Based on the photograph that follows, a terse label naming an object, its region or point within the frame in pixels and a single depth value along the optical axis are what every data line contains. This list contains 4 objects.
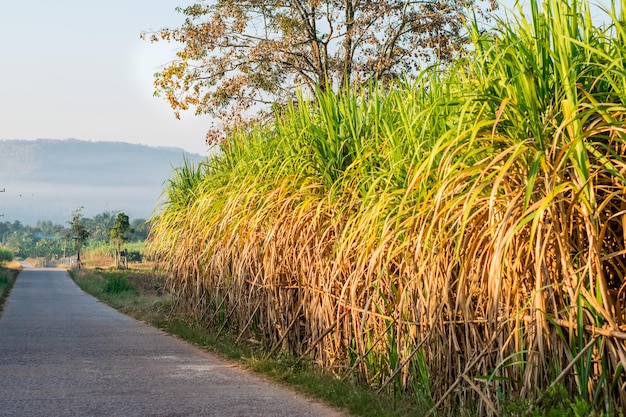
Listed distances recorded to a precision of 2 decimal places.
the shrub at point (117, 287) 31.68
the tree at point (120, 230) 66.94
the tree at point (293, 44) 22.81
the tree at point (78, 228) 72.94
